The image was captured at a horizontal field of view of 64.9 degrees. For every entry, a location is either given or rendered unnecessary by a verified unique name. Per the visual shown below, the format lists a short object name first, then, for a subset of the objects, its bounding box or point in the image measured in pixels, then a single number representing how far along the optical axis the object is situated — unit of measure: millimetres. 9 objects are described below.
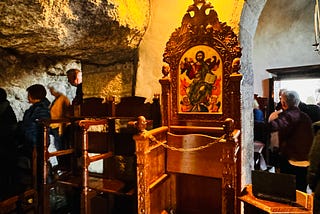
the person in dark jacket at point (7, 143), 2591
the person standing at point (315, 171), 1571
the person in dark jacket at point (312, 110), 3170
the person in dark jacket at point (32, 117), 2723
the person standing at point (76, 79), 3324
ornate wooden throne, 2098
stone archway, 2348
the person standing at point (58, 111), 3083
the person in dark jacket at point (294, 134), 2754
